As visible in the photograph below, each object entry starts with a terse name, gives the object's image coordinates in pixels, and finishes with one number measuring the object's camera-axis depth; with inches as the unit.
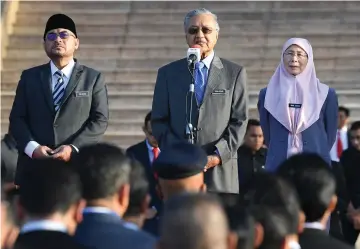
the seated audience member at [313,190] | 337.0
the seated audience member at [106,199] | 311.9
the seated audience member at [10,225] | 332.5
